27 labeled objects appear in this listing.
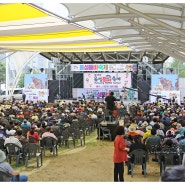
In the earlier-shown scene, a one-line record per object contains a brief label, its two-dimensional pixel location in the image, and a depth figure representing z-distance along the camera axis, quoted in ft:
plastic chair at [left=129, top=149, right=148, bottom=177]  22.30
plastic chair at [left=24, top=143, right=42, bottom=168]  24.59
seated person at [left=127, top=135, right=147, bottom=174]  22.55
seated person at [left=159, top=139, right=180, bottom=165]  21.70
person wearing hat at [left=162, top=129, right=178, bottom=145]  24.63
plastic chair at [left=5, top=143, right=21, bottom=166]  25.10
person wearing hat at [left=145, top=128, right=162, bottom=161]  26.30
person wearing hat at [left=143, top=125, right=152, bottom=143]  28.59
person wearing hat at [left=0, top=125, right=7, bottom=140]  27.06
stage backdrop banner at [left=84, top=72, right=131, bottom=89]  86.79
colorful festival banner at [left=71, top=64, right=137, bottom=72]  87.49
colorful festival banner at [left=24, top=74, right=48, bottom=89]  74.82
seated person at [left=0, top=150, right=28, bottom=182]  14.35
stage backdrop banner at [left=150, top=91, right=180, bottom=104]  72.47
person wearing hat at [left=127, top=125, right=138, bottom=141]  26.85
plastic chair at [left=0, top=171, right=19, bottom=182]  14.79
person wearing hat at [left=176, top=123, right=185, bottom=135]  27.72
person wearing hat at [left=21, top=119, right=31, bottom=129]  33.94
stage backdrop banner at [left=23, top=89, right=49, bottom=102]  74.63
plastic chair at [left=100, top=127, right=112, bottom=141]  38.73
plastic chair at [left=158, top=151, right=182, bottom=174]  21.66
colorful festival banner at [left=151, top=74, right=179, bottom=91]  72.86
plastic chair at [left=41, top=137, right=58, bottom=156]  28.55
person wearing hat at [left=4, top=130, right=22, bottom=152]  25.07
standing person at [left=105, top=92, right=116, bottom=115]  39.66
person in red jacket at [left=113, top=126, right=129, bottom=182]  19.05
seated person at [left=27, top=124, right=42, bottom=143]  27.60
